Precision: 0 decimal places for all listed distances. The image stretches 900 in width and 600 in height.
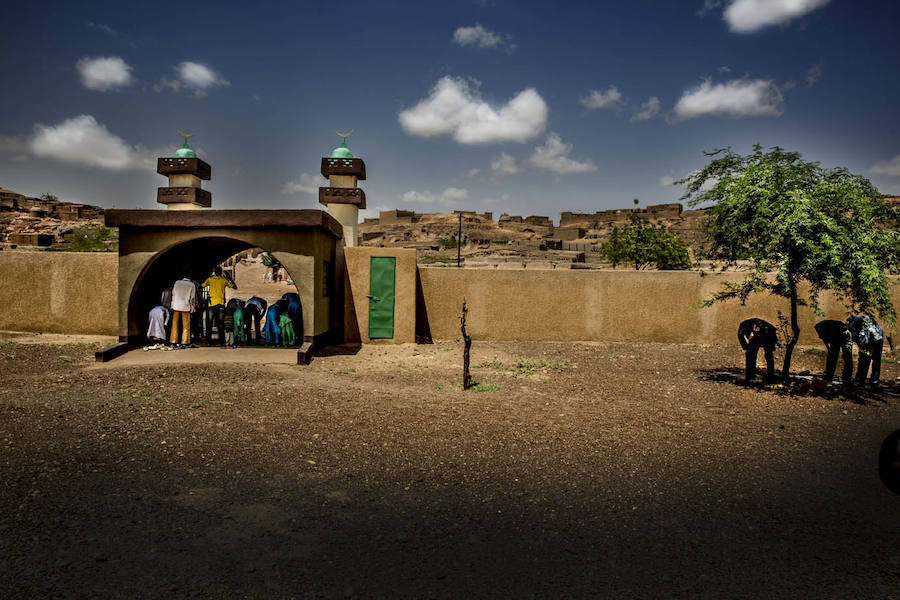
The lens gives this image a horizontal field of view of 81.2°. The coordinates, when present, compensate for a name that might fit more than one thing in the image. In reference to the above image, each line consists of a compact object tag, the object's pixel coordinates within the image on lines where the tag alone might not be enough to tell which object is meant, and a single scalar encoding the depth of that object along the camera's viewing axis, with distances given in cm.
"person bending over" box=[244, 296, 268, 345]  1166
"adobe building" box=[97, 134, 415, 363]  1037
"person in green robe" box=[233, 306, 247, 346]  1147
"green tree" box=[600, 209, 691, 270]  2480
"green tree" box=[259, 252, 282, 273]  3847
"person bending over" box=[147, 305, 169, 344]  1085
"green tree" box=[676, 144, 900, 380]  744
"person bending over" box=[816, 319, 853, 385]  846
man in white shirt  1080
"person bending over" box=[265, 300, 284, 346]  1168
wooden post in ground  804
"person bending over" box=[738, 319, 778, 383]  848
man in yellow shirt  1159
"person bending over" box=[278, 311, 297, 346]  1170
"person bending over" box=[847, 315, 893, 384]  823
